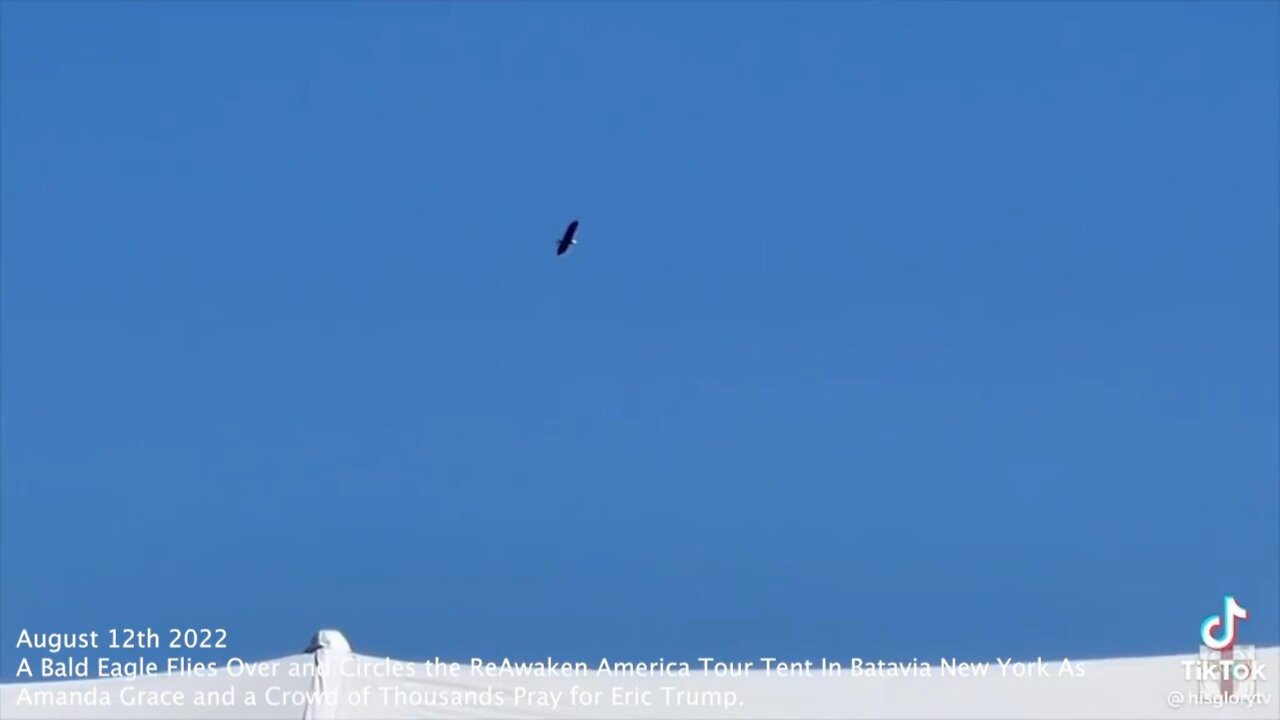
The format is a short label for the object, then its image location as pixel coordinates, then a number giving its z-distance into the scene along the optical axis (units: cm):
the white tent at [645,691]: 1711
